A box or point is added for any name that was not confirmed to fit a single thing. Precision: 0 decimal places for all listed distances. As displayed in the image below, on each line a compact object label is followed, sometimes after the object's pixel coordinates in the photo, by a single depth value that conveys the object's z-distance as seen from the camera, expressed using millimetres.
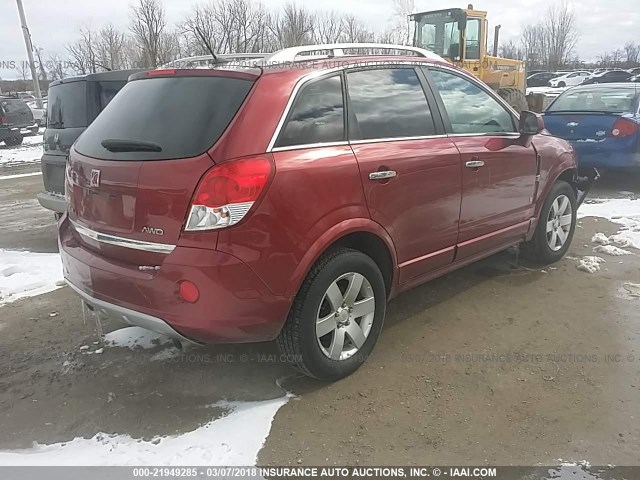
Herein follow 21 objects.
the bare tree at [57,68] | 40188
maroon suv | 2689
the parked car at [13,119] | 18058
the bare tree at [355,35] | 39844
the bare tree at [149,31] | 28297
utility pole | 25266
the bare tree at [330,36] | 38794
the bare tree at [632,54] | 68156
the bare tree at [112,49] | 39031
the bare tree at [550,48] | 59344
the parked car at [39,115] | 24250
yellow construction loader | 14070
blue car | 7805
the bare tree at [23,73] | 38919
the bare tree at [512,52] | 66062
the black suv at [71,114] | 5930
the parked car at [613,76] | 33569
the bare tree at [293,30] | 36625
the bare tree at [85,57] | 35266
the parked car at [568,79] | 39906
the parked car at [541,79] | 44344
